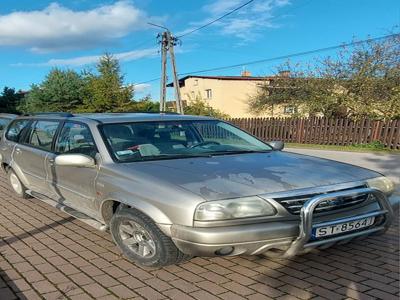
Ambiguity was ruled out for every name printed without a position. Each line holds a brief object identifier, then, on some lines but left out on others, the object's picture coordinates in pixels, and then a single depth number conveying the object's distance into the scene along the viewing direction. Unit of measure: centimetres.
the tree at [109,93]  3394
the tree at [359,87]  2222
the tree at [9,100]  4975
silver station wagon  326
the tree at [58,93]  4097
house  4086
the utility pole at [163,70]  2821
